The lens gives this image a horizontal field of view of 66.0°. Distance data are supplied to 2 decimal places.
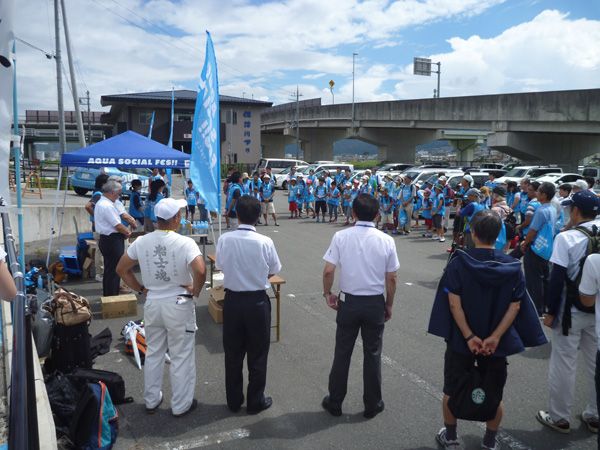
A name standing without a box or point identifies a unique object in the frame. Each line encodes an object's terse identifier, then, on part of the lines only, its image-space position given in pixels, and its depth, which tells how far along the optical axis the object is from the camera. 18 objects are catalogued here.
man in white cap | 3.88
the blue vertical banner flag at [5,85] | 2.48
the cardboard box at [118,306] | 6.38
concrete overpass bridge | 26.72
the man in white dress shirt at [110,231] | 6.53
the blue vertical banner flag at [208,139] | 6.28
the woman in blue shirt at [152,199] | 8.66
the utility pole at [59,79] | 19.94
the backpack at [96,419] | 3.38
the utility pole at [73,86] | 20.80
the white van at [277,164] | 33.66
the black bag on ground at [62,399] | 3.54
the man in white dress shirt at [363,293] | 3.80
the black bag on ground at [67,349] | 4.42
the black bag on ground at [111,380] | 4.08
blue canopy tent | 8.23
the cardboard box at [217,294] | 6.29
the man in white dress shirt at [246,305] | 3.90
